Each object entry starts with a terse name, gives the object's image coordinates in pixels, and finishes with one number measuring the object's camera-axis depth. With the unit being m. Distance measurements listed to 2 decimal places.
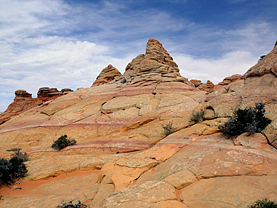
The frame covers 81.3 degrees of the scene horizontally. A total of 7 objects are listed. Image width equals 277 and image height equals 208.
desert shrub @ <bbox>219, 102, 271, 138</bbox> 6.91
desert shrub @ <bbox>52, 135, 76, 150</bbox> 13.60
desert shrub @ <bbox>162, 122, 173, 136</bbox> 11.49
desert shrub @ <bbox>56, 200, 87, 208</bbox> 5.63
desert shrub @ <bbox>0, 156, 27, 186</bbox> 8.75
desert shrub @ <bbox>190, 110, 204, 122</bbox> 10.99
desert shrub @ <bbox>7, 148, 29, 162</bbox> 11.91
